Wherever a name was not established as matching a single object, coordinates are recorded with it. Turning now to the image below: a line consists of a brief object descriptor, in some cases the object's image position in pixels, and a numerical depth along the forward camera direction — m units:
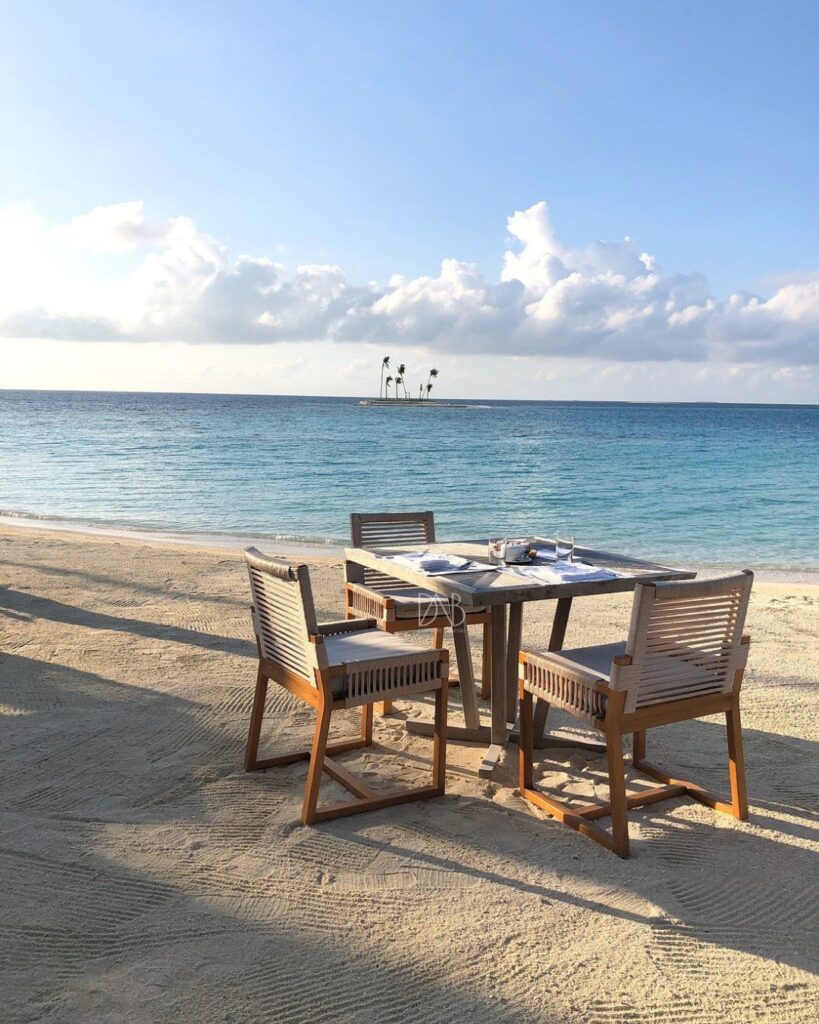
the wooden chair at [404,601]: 4.23
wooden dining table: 3.57
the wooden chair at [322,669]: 3.28
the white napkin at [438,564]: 3.89
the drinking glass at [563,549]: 4.22
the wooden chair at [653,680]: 3.11
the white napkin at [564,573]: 3.72
